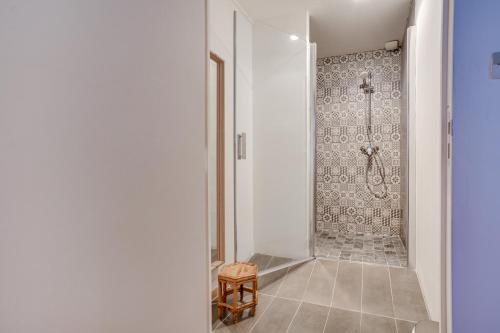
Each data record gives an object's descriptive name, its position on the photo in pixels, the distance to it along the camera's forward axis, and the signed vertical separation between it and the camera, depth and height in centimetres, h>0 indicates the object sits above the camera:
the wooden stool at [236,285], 187 -82
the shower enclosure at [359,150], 378 +15
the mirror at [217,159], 242 +2
